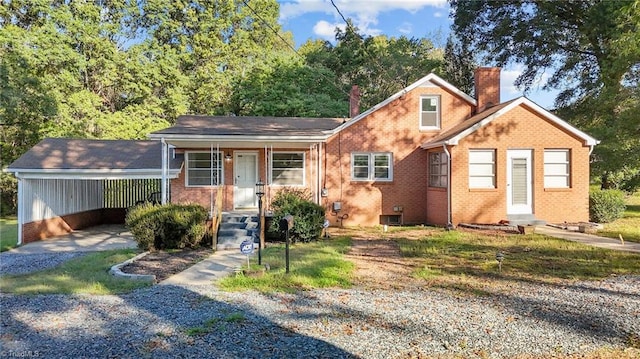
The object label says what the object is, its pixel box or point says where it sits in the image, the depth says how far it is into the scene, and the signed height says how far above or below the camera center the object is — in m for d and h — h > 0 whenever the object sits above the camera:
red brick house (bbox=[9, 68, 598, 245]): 15.03 +0.65
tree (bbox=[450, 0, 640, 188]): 18.28 +6.83
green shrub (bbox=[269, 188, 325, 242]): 12.32 -1.07
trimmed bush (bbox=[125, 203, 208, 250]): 11.36 -1.26
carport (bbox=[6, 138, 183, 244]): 14.37 +0.17
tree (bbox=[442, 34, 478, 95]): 30.11 +7.75
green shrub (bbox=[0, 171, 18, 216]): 25.31 -0.94
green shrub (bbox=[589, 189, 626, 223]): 15.95 -1.08
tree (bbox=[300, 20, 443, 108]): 29.45 +7.94
